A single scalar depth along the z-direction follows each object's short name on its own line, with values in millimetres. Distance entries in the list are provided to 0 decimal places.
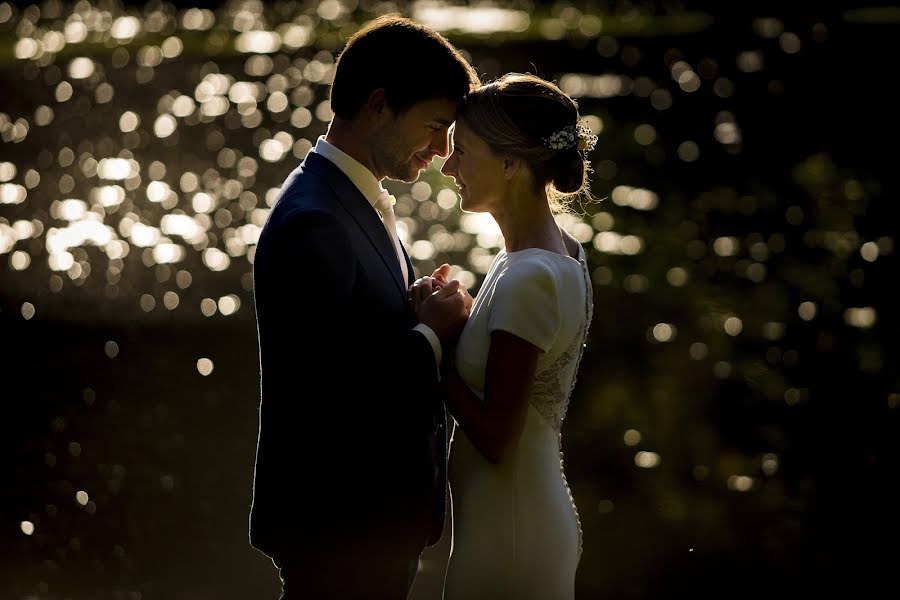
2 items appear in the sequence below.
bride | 8219
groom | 7551
